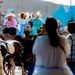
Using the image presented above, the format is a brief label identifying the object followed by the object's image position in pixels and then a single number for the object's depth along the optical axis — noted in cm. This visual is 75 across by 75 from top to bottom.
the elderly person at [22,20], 1274
